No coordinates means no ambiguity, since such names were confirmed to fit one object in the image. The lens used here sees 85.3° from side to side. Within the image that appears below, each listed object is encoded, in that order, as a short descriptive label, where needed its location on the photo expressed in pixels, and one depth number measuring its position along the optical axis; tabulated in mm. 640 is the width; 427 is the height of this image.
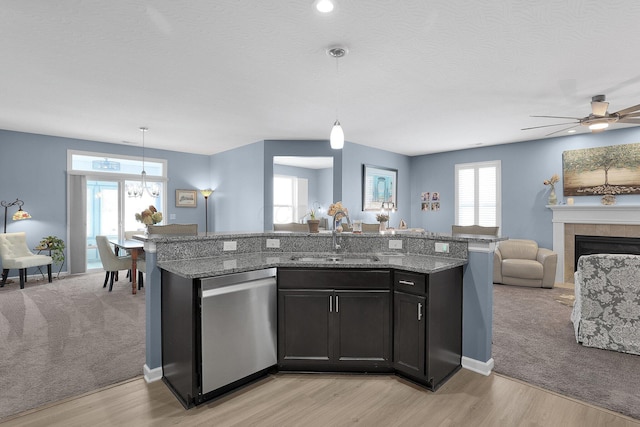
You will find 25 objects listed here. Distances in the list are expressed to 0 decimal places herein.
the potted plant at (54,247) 6004
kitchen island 2613
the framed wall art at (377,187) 7238
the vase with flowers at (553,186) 6172
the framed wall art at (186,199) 8070
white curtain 6633
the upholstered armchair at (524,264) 5570
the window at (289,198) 9156
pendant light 2881
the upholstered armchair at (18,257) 5422
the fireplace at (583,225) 5402
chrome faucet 3193
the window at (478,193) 7027
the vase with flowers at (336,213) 3250
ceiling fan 3783
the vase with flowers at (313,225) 3352
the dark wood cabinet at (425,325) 2480
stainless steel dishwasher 2299
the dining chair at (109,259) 5189
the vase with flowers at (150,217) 5406
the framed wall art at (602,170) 5445
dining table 5123
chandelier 7199
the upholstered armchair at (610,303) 3098
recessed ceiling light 2221
